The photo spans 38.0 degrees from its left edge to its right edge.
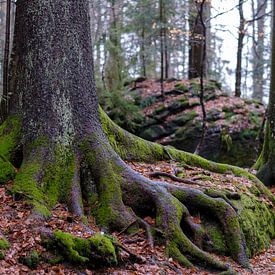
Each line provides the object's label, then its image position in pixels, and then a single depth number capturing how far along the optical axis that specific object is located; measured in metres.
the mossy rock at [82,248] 4.82
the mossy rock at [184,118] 17.52
